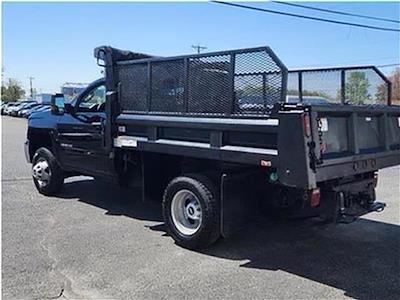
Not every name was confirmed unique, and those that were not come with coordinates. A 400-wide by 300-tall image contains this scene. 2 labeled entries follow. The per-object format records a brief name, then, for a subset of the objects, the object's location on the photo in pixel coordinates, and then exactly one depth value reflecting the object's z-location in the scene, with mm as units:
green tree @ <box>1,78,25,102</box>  94412
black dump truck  4590
